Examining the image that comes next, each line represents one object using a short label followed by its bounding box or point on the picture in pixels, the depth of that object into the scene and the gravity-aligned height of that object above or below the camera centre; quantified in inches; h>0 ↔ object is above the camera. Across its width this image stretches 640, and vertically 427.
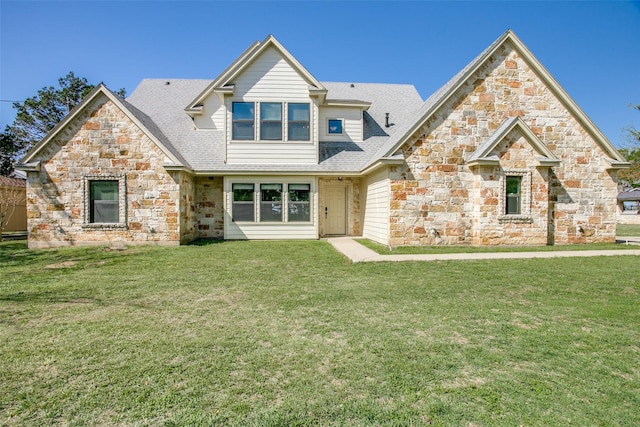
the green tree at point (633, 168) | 1387.8 +168.8
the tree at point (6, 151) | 1109.7 +196.4
